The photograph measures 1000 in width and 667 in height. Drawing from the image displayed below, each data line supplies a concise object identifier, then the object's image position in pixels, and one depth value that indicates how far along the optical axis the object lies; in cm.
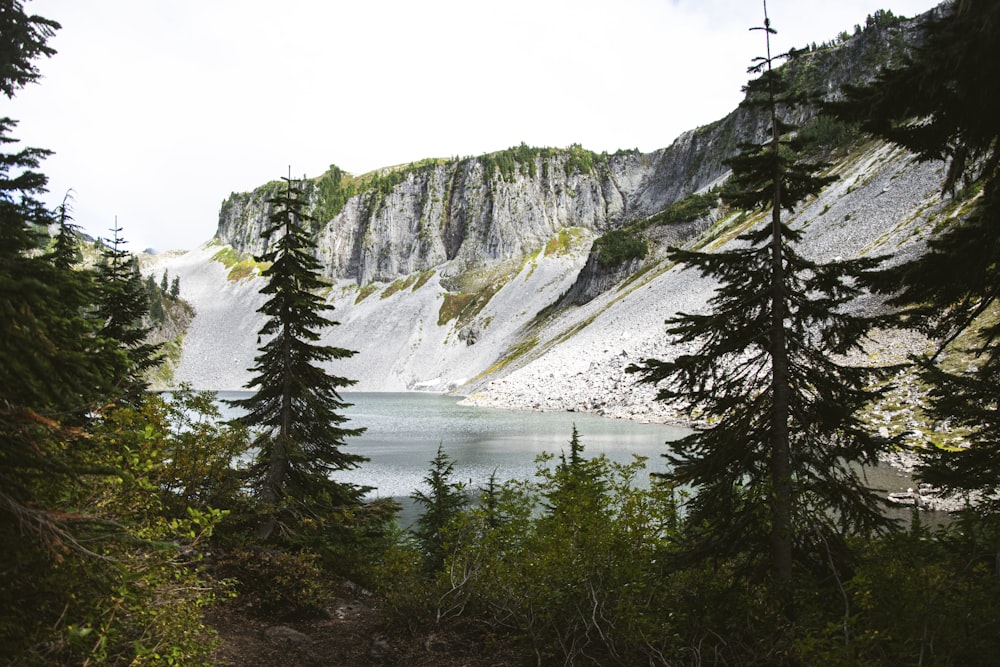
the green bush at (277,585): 1021
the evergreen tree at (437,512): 1497
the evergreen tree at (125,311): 1766
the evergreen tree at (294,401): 1314
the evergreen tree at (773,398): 731
